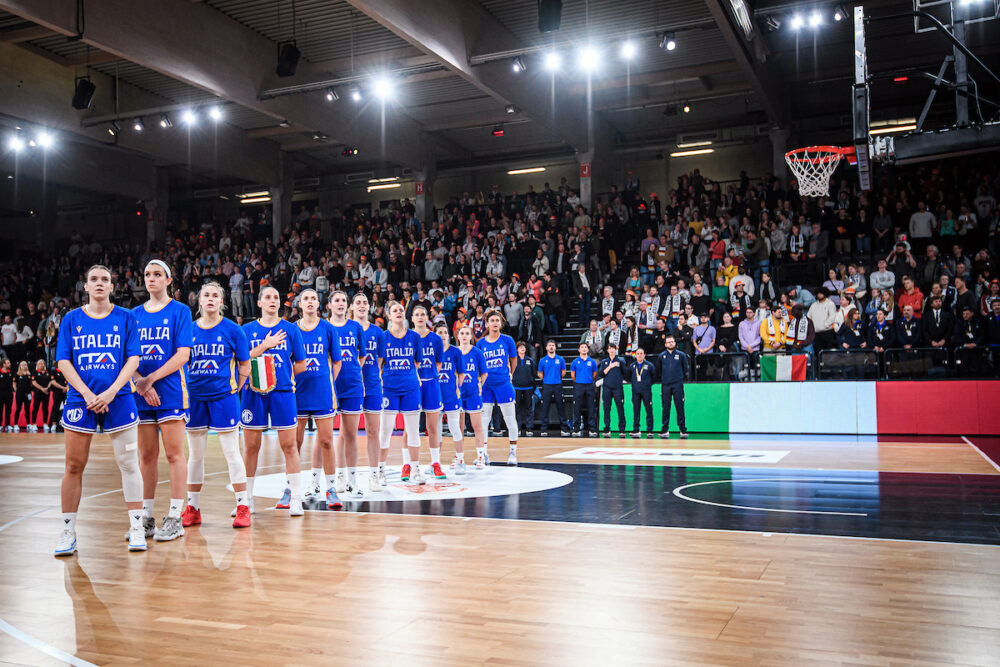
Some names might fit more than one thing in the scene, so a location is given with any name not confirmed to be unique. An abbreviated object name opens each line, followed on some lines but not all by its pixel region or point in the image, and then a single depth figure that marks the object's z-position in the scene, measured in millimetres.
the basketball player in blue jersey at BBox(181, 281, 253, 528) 6387
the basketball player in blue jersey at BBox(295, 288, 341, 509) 7164
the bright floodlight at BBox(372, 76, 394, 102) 18531
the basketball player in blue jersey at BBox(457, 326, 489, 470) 10055
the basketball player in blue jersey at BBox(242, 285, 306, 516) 6820
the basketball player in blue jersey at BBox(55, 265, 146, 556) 5441
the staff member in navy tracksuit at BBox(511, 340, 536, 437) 16641
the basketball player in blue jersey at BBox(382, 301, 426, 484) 8383
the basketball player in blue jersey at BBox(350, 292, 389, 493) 8023
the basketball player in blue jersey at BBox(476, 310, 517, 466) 10836
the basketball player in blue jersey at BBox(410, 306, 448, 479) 8633
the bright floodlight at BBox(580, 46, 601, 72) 16625
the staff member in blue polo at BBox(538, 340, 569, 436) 16188
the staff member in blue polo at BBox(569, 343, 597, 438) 15961
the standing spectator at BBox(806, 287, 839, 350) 15641
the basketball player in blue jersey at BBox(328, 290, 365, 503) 7605
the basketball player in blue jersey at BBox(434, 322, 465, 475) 9750
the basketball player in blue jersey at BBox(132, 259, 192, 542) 5781
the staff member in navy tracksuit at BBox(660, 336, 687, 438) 15484
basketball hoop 13531
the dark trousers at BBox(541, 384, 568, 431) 16297
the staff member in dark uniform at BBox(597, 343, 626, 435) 15859
